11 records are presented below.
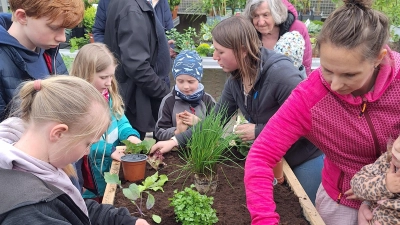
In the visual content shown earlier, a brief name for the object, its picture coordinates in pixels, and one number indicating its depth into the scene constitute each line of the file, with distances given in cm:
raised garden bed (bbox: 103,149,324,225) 210
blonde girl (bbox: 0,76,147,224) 124
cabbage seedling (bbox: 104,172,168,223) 204
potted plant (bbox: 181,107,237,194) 234
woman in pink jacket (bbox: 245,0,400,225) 149
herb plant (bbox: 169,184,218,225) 197
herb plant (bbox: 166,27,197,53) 539
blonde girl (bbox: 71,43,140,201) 264
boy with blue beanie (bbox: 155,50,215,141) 306
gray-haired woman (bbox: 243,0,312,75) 337
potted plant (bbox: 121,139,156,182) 237
